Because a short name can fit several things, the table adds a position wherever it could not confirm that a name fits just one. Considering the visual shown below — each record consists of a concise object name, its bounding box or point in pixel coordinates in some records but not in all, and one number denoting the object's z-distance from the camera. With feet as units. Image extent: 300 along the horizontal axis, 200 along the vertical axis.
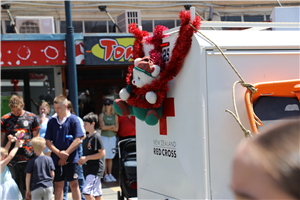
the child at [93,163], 16.41
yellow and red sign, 27.09
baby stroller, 15.72
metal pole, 22.89
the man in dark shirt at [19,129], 18.57
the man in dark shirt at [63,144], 17.40
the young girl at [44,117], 22.29
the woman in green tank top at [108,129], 26.08
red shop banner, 26.13
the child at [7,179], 17.39
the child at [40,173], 16.46
